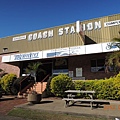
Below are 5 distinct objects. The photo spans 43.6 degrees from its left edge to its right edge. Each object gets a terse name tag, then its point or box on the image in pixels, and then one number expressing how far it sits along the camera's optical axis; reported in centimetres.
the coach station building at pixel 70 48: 1490
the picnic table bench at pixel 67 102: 890
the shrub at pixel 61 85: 1216
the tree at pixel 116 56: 1016
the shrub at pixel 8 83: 1573
